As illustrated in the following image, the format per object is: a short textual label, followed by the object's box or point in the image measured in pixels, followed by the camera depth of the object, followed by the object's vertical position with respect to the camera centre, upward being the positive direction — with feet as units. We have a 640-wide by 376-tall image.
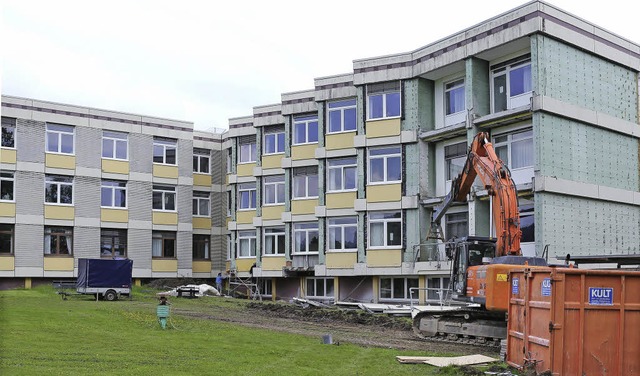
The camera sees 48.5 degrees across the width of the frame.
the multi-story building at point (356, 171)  91.91 +9.12
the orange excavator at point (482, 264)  59.98 -3.56
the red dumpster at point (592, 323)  40.34 -5.60
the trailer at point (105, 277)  116.98 -9.25
